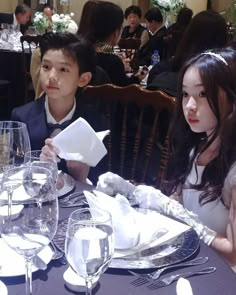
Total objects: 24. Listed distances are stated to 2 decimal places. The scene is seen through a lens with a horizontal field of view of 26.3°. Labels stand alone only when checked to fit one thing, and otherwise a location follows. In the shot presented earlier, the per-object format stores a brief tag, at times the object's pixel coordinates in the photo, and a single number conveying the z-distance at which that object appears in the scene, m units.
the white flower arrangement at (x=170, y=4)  5.22
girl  1.33
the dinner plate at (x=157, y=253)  0.92
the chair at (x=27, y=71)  5.21
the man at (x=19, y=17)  7.46
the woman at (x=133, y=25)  7.91
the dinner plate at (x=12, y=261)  0.88
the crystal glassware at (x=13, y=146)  1.19
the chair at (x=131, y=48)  4.70
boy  1.83
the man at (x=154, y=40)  5.77
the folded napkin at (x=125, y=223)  0.96
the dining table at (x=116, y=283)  0.84
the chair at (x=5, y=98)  5.40
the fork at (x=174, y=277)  0.86
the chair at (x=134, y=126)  1.83
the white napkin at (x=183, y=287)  0.81
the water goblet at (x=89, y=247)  0.75
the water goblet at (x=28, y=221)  0.80
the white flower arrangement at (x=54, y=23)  4.17
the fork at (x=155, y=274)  0.87
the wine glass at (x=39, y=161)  1.16
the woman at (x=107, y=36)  3.24
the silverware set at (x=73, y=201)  1.21
